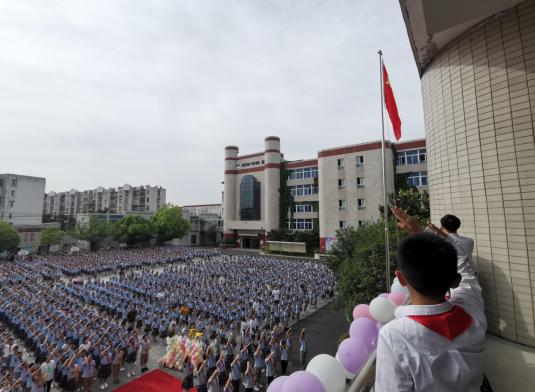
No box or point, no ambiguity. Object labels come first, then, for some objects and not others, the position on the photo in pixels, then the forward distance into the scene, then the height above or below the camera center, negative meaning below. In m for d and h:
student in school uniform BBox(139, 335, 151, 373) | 10.40 -4.78
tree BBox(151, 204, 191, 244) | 49.62 -0.40
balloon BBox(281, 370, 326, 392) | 3.63 -2.06
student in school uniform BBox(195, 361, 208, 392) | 8.23 -4.52
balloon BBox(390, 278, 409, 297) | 5.59 -1.35
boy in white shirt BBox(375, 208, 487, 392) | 1.42 -0.58
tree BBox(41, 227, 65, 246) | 40.03 -1.97
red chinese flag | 7.64 +3.05
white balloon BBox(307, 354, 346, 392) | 3.96 -2.13
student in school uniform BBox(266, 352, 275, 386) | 9.06 -4.63
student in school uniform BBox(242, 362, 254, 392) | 8.25 -4.54
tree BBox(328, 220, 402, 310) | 11.00 -1.94
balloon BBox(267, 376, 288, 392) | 3.90 -2.22
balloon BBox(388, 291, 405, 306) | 5.41 -1.47
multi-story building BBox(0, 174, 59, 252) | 47.91 +4.00
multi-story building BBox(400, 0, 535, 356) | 4.32 +1.36
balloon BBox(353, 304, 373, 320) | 6.24 -1.98
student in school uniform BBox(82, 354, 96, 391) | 8.98 -4.63
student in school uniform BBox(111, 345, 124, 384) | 9.66 -4.75
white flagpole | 8.00 +3.55
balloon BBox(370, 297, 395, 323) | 5.13 -1.59
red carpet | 9.22 -5.30
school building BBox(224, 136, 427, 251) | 32.72 +4.75
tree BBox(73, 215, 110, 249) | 44.09 -1.39
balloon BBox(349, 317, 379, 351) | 5.21 -2.06
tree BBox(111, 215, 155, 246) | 44.91 -1.27
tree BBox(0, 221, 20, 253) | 34.19 -1.89
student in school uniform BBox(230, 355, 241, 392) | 8.46 -4.50
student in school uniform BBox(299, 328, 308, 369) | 10.43 -4.73
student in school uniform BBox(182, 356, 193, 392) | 8.55 -4.55
